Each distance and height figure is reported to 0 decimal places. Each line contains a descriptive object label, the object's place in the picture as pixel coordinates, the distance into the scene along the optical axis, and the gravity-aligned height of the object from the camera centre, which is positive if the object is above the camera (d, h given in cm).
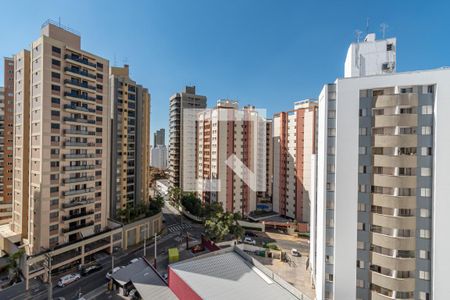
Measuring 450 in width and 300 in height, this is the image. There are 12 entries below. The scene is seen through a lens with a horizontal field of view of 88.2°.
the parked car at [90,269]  3350 -1809
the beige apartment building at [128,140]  4491 +145
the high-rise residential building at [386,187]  1908 -328
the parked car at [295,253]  4175 -1883
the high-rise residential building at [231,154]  5691 -162
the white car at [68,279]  3083 -1809
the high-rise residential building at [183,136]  6706 +346
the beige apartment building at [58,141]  3306 +83
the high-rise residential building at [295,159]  5412 -257
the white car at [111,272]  3238 -1793
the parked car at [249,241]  4599 -1855
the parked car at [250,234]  5062 -1885
